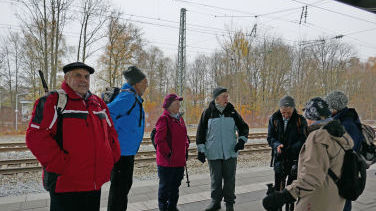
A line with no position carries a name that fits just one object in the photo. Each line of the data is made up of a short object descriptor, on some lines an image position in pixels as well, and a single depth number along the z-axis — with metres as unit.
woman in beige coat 2.17
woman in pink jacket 3.88
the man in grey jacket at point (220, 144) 4.26
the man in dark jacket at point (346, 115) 3.43
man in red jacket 2.16
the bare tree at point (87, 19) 20.16
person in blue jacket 3.23
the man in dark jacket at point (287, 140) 4.09
